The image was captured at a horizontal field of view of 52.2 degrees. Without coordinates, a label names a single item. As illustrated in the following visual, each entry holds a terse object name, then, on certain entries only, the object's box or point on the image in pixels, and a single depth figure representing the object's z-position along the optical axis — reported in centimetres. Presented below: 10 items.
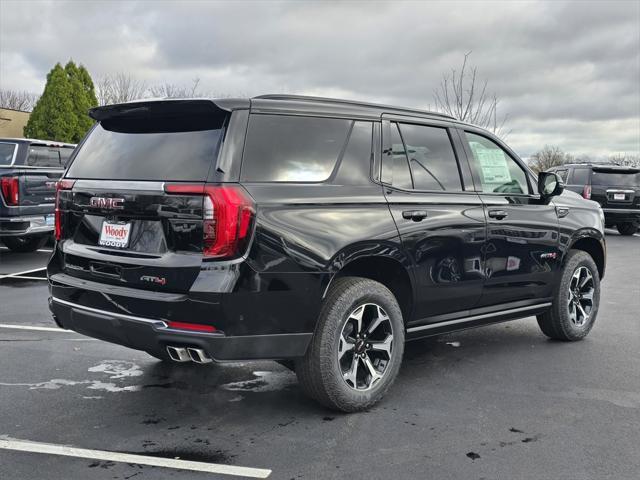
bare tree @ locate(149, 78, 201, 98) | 3718
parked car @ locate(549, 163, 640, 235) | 1661
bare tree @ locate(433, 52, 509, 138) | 2803
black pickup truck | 950
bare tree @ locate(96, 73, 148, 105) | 3806
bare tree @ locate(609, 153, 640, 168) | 4685
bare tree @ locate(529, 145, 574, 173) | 5053
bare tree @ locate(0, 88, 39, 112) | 5462
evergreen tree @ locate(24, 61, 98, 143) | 2731
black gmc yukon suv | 343
